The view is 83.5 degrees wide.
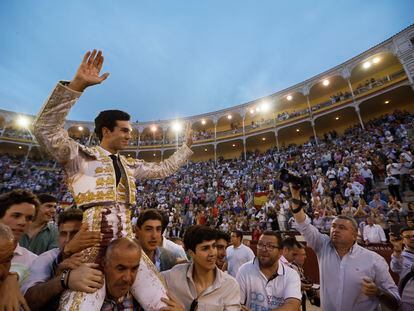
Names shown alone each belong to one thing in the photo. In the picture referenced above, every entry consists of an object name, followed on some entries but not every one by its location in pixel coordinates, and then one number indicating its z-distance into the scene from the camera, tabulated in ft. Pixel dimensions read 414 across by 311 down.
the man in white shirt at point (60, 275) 4.14
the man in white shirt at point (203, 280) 6.43
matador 4.72
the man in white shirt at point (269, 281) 8.21
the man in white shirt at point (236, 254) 16.98
